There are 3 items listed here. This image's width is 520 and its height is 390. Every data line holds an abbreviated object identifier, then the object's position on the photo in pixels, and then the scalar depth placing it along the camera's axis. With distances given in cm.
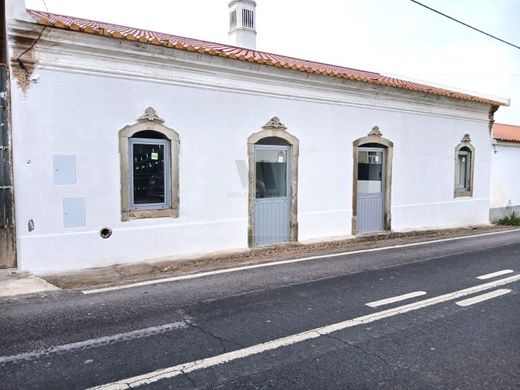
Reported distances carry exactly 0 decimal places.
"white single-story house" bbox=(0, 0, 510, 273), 628
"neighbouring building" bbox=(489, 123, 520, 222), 1441
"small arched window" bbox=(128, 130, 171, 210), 718
